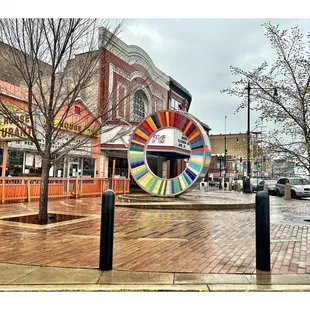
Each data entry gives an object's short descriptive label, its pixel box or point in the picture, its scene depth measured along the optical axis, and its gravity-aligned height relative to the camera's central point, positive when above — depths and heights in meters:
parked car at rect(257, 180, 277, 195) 29.26 -0.83
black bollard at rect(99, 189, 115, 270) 4.82 -0.84
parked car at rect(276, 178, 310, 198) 22.72 -0.65
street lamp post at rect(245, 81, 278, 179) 9.64 +2.53
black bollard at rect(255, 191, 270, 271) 4.91 -0.85
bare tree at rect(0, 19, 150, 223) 8.20 +3.15
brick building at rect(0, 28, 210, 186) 9.27 +3.12
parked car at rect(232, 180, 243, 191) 38.93 -1.14
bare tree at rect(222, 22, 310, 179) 9.08 +2.35
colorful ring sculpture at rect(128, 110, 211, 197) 14.88 +1.12
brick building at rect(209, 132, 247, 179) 77.38 +6.94
